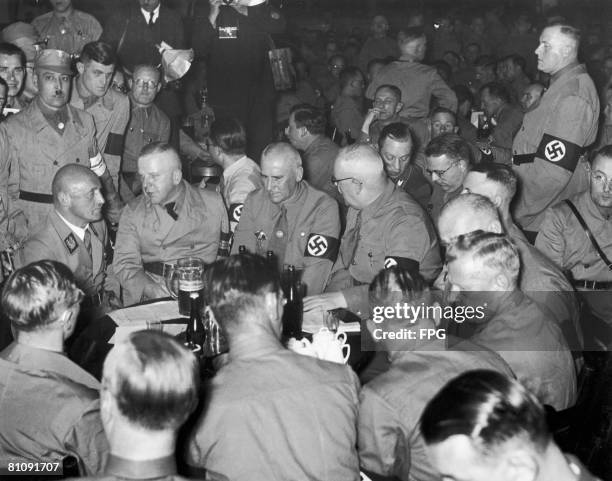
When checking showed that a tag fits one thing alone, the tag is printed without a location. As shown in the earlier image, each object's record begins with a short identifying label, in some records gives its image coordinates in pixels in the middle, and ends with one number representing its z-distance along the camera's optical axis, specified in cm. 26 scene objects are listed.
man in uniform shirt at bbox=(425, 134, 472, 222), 459
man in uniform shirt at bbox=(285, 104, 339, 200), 569
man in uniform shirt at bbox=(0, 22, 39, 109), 648
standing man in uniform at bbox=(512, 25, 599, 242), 488
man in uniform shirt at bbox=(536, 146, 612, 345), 418
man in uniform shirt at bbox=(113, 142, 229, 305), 415
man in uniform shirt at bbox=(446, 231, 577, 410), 264
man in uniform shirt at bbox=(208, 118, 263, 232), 493
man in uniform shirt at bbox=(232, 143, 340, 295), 426
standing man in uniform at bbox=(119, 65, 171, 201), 607
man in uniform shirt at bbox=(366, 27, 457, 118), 682
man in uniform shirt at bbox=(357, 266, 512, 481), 211
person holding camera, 668
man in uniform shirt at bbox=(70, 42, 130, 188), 555
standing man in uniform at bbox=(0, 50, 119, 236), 485
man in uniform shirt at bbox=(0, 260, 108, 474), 205
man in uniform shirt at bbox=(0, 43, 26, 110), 553
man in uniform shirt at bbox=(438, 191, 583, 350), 329
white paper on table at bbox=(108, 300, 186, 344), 305
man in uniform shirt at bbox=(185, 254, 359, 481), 195
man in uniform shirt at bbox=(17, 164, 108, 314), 384
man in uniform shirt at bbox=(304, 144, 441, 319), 391
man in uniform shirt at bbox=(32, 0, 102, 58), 707
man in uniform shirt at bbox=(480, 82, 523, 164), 679
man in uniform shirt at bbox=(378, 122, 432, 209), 509
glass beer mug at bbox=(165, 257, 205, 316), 319
